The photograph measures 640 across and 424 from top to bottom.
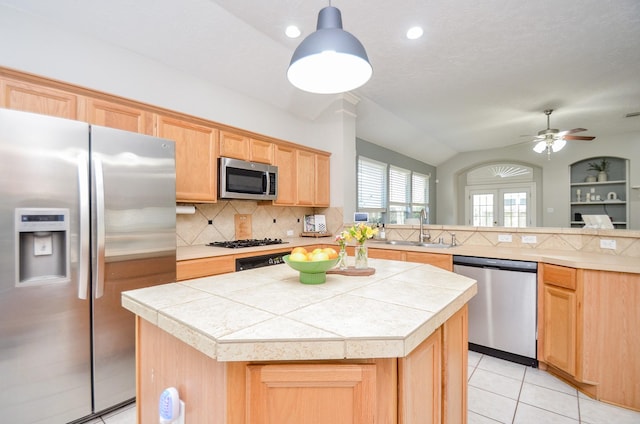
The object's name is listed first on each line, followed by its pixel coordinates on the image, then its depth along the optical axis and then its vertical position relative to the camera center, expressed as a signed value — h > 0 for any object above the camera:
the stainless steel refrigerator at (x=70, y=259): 1.55 -0.26
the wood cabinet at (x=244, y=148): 2.98 +0.68
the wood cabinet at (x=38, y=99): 1.77 +0.71
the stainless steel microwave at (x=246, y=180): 2.93 +0.34
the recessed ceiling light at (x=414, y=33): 2.74 +1.66
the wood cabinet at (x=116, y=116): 2.09 +0.71
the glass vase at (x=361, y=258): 1.64 -0.25
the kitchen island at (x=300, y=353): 0.79 -0.43
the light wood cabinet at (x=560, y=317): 2.13 -0.78
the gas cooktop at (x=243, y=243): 2.98 -0.32
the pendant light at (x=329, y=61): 1.30 +0.71
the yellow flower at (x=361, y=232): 1.55 -0.10
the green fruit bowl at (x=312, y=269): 1.31 -0.25
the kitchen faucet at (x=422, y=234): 3.53 -0.26
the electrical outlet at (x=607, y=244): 2.46 -0.27
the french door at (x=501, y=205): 7.20 +0.15
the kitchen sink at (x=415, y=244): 3.34 -0.37
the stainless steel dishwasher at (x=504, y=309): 2.41 -0.81
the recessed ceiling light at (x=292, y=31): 2.75 +1.69
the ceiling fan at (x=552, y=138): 4.55 +1.13
